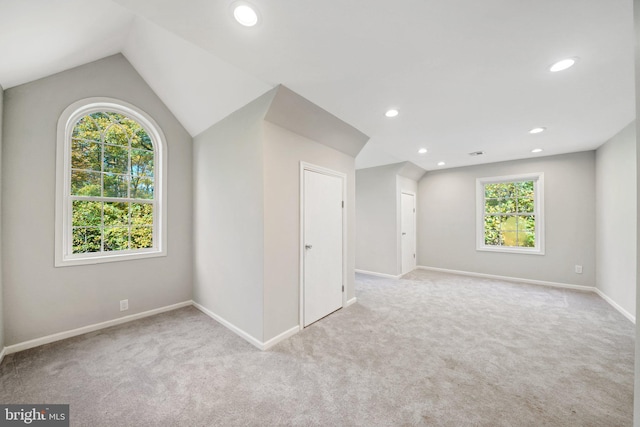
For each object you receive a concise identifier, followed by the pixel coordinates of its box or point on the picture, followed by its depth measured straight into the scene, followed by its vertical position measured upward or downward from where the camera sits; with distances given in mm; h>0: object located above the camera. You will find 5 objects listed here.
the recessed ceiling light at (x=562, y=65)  1753 +1140
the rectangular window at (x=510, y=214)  4559 -2
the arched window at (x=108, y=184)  2547 +382
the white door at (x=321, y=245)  2773 -382
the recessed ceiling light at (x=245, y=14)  1373 +1215
